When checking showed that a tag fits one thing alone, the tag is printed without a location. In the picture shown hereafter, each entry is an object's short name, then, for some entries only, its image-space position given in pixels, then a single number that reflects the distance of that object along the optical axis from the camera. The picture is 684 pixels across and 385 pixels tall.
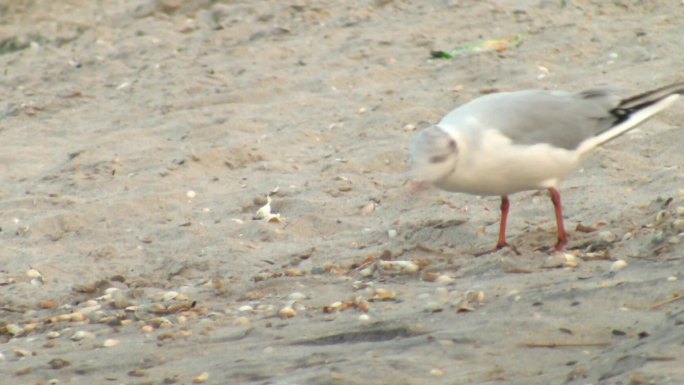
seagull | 11.16
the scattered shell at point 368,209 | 13.92
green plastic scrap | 18.73
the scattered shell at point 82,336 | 10.71
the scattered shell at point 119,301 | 11.66
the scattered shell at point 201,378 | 8.80
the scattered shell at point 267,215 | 13.98
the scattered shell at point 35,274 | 12.91
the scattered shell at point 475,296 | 9.95
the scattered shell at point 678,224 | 10.91
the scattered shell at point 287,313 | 10.51
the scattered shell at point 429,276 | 11.15
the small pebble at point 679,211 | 11.29
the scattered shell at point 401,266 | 11.61
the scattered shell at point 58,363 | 9.66
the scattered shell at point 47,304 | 12.04
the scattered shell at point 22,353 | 10.31
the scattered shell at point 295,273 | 12.05
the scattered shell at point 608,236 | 11.43
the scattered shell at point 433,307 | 9.84
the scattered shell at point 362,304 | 10.26
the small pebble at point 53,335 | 10.87
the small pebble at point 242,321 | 10.48
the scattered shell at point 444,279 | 10.98
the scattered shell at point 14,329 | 11.28
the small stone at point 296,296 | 11.08
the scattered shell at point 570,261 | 10.73
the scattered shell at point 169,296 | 11.73
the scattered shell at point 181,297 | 11.66
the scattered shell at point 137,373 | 9.21
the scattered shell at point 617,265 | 10.19
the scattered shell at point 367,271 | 11.68
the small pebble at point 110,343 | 10.26
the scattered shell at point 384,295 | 10.66
